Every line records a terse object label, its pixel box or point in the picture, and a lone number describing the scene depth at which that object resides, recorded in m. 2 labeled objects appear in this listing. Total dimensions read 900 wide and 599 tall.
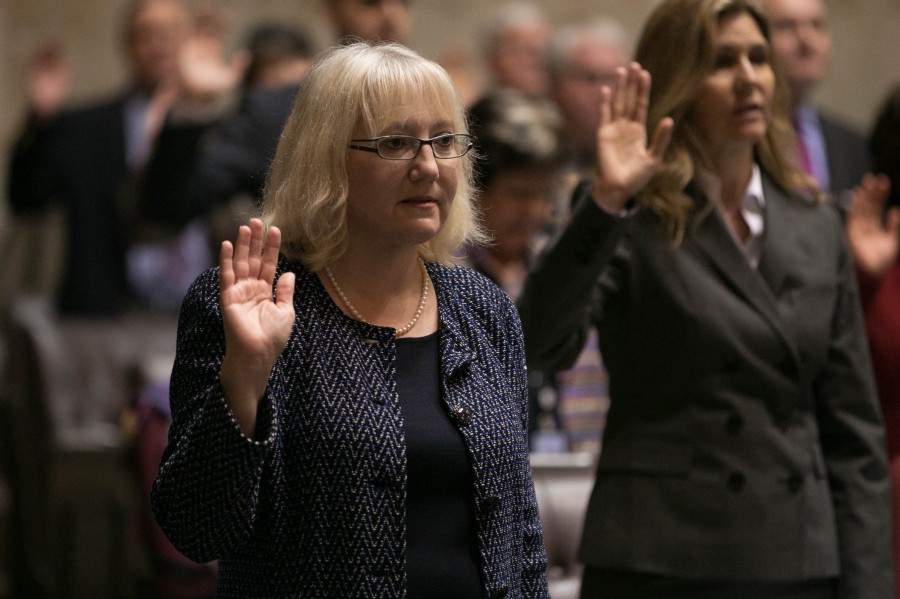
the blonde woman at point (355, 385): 4.45
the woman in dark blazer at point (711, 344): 5.88
